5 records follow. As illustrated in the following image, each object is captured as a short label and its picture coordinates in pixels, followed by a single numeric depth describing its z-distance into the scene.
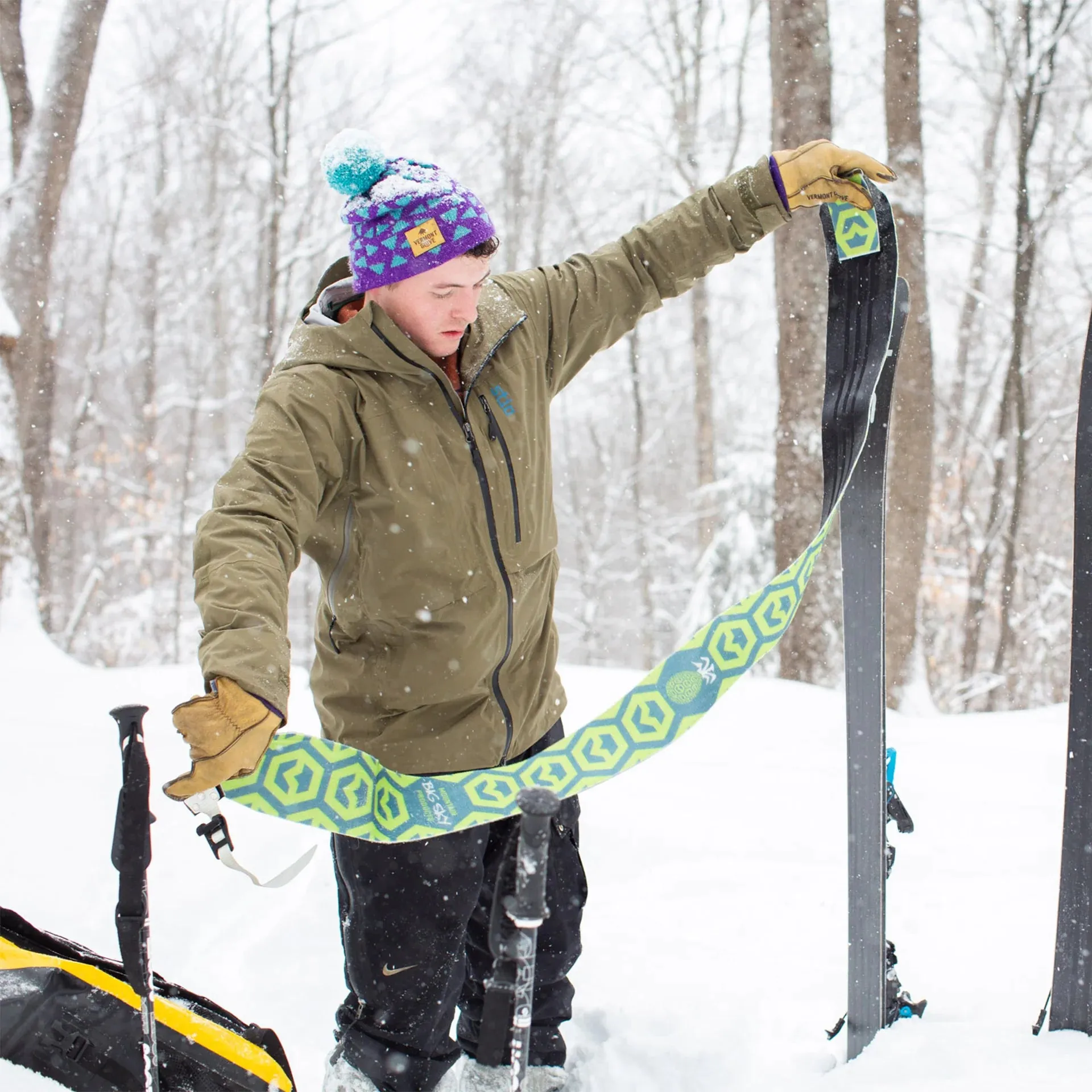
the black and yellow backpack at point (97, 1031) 1.68
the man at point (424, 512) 1.91
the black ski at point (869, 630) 2.09
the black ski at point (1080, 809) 1.91
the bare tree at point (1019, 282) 11.27
